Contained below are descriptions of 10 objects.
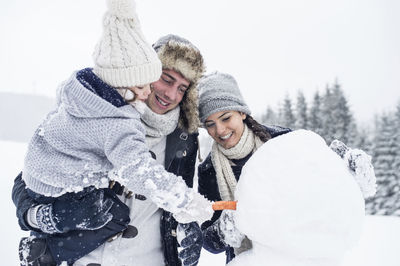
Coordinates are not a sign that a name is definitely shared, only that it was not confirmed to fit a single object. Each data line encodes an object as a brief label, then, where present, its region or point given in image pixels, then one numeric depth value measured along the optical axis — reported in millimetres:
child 1385
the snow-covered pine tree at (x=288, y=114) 20359
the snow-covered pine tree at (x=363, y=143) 17938
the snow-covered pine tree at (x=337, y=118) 18734
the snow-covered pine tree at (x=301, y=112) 19750
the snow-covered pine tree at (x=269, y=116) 24175
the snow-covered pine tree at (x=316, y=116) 19438
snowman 1334
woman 2432
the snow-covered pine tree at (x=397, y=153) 16109
